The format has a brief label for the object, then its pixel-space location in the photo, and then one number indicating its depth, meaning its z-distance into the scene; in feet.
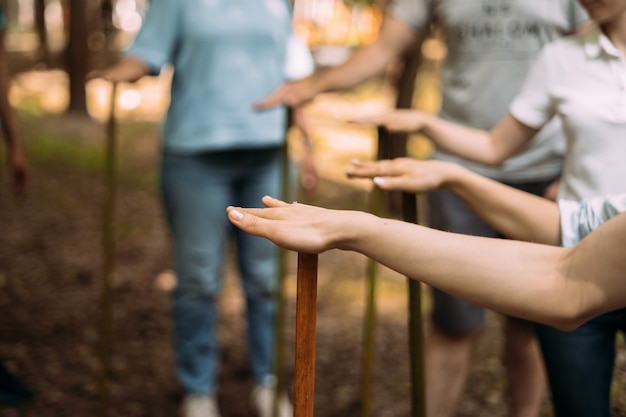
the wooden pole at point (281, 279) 9.43
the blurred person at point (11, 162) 10.20
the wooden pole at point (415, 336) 6.66
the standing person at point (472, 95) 8.56
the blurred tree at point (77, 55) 31.37
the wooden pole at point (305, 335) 4.54
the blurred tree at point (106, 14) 39.81
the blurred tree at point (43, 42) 47.50
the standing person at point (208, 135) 9.93
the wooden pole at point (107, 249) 9.84
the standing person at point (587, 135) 6.46
